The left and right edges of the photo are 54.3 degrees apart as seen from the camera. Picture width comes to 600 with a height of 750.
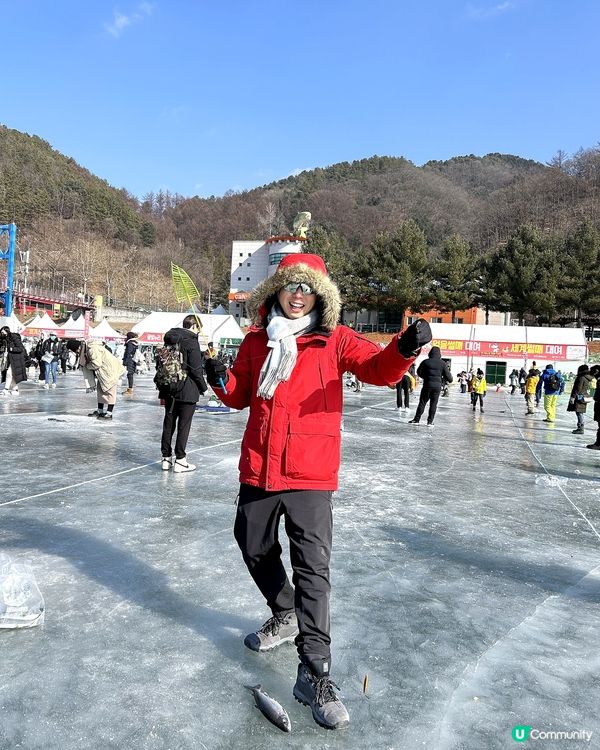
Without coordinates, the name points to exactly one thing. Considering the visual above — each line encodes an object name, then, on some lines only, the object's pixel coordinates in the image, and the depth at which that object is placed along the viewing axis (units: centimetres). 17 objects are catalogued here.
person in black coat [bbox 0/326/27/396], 1120
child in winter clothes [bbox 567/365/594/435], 1021
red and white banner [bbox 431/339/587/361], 2925
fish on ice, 180
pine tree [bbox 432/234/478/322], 4412
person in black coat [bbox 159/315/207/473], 536
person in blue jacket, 1238
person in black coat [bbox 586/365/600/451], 853
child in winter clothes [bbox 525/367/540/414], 1485
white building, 7612
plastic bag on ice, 237
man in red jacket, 202
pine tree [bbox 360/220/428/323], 4519
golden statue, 6425
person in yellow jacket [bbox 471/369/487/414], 1407
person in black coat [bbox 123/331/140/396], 1456
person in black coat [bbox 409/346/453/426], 1030
